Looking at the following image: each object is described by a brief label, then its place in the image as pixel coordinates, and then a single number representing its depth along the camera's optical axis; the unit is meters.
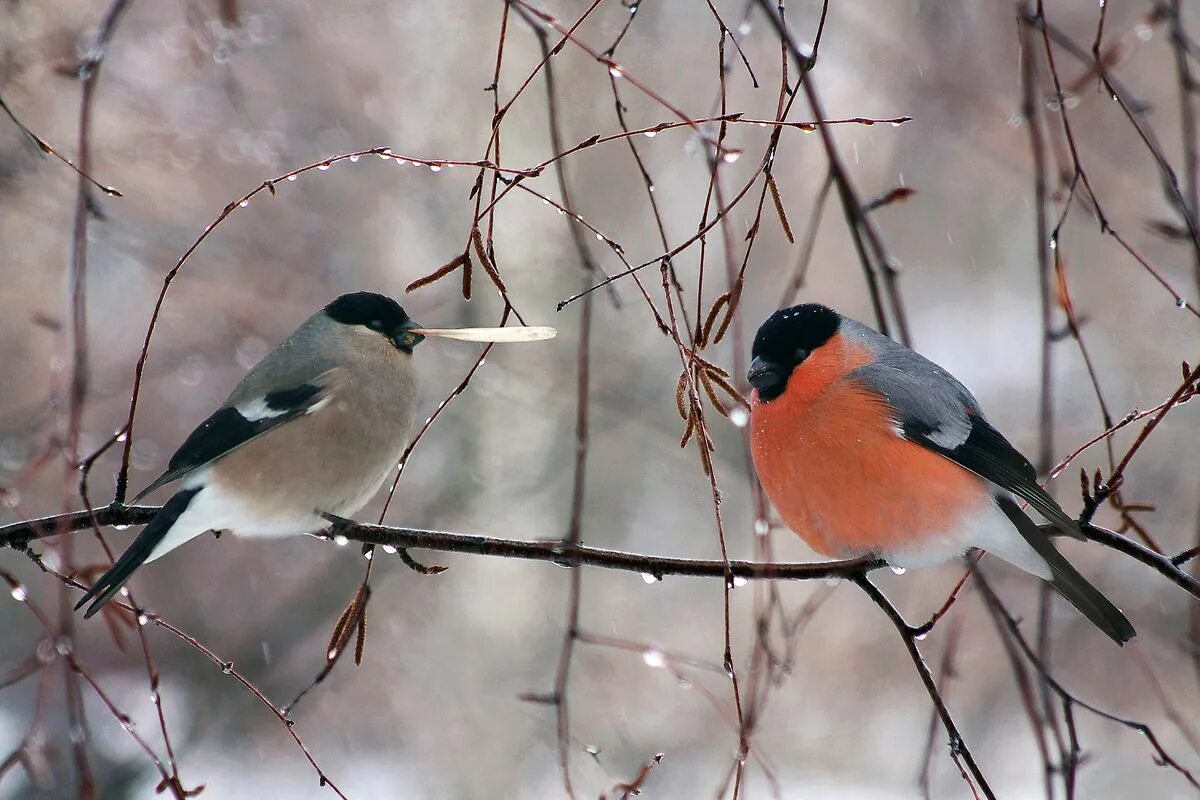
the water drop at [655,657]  3.28
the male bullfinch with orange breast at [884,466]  4.28
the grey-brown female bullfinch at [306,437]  4.77
